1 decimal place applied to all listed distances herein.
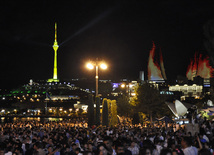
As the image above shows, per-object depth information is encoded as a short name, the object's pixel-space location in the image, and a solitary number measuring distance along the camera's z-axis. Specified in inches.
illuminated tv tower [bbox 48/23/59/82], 5733.3
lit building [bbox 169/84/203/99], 3412.6
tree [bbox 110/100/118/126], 1173.5
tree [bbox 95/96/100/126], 1045.4
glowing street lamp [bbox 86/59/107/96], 880.7
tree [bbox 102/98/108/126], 1026.1
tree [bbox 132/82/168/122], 1756.9
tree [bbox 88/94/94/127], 1058.7
